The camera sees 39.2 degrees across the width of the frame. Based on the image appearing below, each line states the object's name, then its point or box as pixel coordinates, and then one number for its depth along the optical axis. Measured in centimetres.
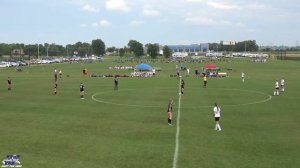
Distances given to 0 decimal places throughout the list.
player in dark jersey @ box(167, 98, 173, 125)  3002
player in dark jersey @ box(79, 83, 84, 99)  4584
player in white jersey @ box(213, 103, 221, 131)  2807
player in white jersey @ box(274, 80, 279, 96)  4856
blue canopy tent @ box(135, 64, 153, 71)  8712
